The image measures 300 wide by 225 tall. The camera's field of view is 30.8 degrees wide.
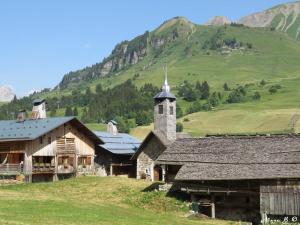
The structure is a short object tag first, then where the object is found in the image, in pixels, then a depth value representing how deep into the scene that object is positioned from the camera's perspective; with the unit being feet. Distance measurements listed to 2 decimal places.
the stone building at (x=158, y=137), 198.39
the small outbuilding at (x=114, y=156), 229.04
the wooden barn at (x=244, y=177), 134.31
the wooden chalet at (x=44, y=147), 196.13
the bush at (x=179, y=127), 493.77
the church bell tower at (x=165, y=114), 198.29
